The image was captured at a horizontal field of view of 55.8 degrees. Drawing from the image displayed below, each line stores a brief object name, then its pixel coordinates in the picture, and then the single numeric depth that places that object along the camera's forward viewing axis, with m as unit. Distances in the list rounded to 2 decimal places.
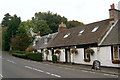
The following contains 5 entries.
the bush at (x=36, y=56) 22.05
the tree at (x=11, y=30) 41.69
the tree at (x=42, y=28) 38.55
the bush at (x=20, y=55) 25.77
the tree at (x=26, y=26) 36.40
